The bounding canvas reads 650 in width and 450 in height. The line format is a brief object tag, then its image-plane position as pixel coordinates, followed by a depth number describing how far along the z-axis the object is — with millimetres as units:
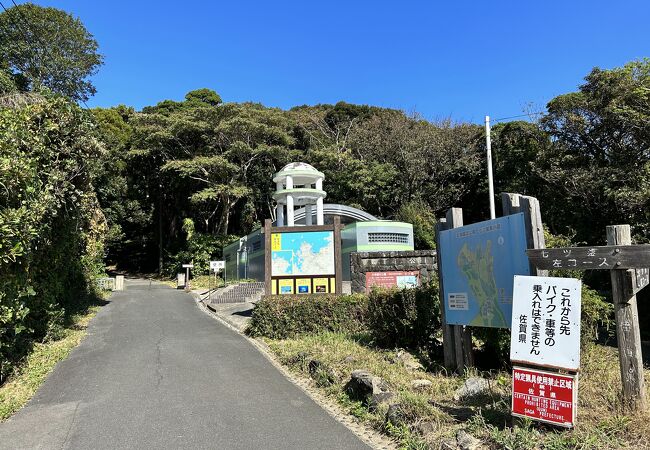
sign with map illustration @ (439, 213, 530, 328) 6023
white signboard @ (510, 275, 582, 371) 4516
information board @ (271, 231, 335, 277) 13266
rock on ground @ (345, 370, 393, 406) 6090
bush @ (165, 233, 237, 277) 34656
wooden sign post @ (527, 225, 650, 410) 4598
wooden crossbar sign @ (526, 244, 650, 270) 4520
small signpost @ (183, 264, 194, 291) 28148
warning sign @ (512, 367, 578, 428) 4402
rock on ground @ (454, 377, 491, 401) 6016
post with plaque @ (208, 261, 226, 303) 25555
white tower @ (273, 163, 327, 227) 19344
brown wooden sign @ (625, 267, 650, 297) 4703
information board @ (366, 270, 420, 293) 15273
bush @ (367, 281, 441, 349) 8766
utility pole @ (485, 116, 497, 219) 21781
